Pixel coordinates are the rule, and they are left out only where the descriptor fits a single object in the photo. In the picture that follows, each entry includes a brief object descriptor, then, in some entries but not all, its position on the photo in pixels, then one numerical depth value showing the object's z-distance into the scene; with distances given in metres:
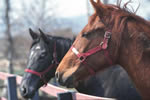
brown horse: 5.40
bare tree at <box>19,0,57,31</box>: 29.11
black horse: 7.93
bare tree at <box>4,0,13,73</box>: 26.33
